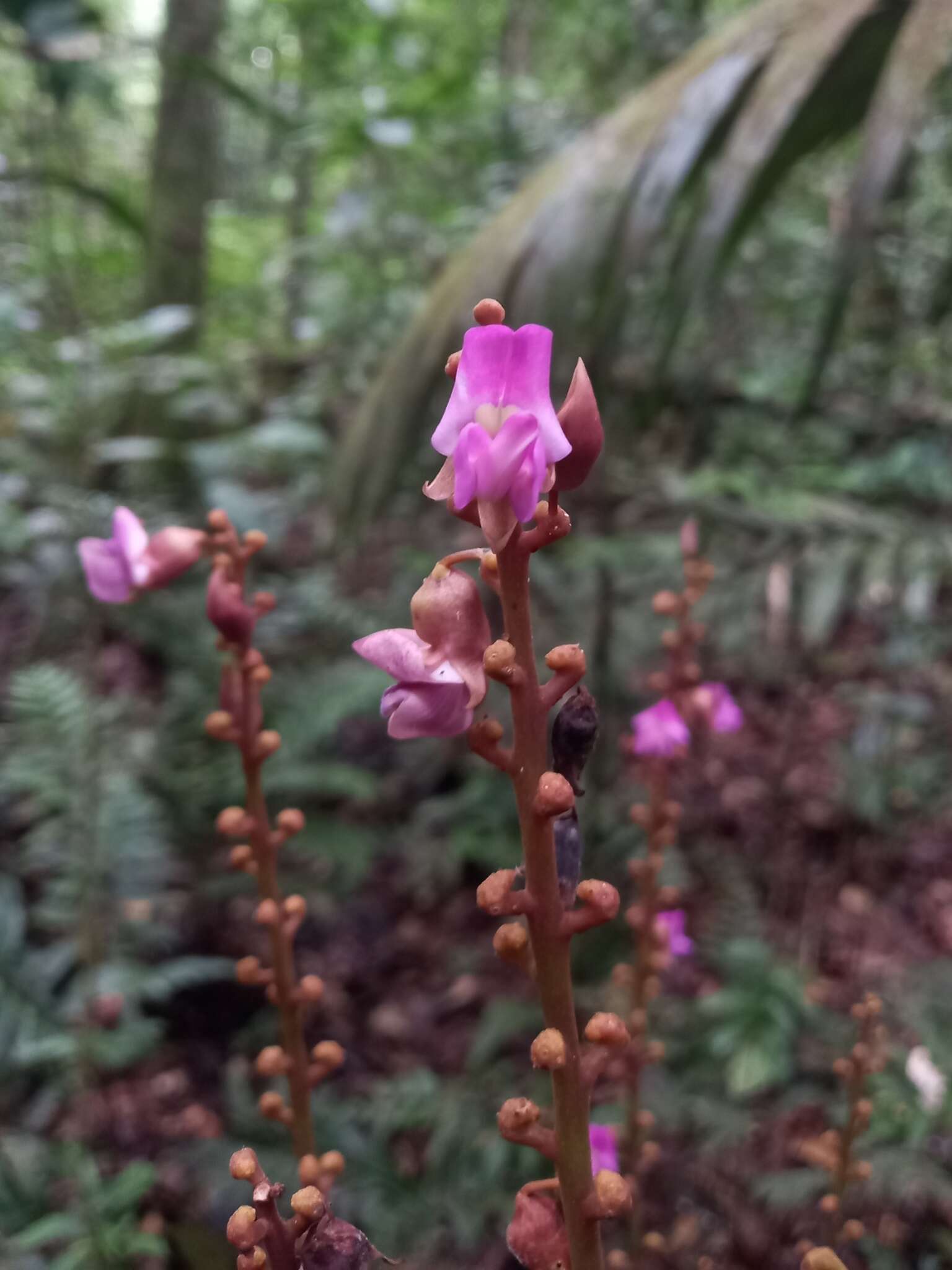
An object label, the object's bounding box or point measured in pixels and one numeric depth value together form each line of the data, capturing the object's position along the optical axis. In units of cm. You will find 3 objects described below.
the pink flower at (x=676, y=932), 27
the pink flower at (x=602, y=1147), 17
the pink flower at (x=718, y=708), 25
